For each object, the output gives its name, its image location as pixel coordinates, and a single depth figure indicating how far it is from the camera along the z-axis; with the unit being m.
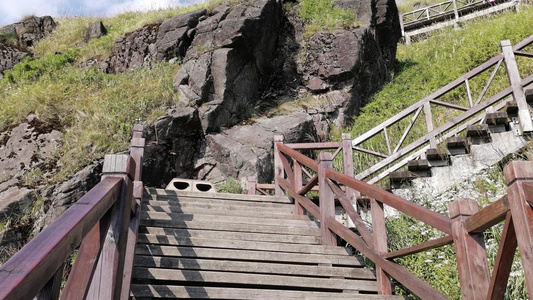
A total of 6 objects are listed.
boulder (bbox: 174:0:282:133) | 10.14
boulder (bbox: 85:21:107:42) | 13.89
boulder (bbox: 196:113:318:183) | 8.92
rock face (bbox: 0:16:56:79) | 12.45
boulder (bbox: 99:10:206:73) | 11.68
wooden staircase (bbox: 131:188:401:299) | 3.06
